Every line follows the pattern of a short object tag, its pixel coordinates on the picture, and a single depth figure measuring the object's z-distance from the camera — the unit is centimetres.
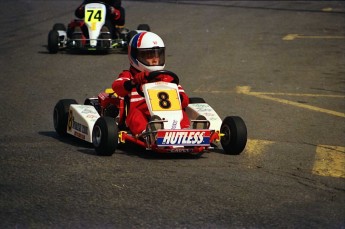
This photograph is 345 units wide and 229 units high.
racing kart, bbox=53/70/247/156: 1465
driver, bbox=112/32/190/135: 1576
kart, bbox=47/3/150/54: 2837
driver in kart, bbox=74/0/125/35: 2921
